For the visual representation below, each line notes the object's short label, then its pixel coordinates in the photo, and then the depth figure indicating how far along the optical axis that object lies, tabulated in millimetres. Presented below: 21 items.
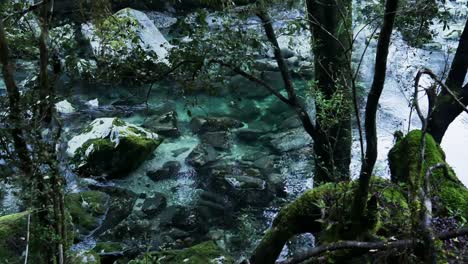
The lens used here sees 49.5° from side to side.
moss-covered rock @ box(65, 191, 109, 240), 6918
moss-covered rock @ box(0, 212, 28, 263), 4445
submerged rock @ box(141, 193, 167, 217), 7486
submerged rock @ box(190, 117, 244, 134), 9688
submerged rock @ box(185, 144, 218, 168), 8703
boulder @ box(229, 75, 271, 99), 11083
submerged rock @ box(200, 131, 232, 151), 9188
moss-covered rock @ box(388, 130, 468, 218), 3707
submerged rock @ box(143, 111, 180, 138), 9625
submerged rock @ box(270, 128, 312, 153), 9188
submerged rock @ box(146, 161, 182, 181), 8359
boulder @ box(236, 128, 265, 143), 9508
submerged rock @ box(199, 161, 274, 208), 7734
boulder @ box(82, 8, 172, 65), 11141
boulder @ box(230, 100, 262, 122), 10312
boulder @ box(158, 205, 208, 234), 7148
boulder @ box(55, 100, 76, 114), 10318
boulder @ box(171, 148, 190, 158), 9009
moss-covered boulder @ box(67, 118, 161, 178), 8109
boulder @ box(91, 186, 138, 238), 7039
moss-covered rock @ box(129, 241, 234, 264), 5526
